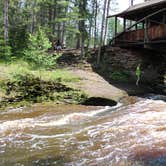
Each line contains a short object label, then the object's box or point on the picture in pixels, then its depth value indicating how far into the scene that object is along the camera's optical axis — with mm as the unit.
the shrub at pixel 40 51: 11059
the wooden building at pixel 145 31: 12441
